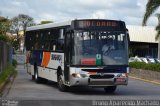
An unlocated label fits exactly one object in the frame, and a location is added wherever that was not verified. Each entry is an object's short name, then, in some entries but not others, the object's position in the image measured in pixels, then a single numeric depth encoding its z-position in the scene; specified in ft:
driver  63.93
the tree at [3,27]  128.06
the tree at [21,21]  355.56
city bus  63.21
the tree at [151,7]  130.62
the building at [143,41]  259.19
